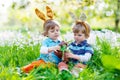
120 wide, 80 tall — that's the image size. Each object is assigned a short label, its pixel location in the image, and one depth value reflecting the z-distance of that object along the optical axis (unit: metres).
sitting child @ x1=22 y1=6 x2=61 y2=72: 3.68
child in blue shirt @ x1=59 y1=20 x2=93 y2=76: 3.64
